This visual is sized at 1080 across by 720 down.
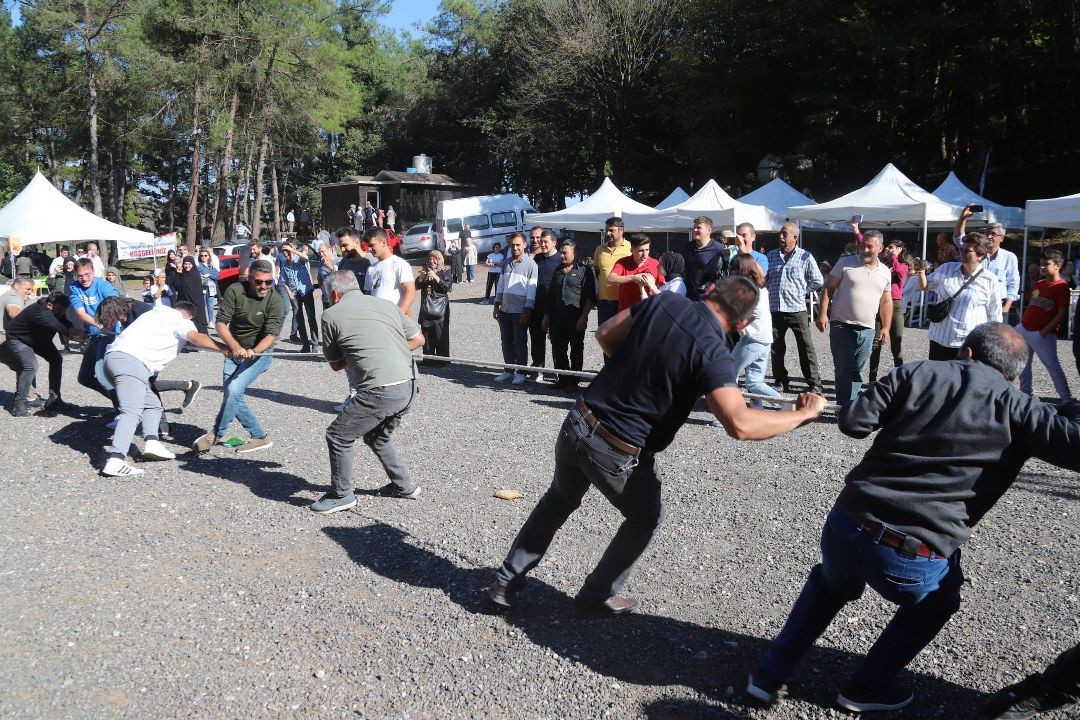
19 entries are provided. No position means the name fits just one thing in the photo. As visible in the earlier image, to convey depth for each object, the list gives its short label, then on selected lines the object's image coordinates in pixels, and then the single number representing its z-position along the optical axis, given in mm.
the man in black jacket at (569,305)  9422
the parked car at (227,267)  14445
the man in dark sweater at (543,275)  9695
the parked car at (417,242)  31984
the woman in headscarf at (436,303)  10398
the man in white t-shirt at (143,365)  6656
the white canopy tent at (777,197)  20656
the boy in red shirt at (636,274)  7738
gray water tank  46125
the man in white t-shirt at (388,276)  8188
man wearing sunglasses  6965
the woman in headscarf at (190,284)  13445
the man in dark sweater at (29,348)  8938
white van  32344
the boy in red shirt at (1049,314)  7668
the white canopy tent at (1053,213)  12898
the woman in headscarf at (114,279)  12774
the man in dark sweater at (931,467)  2814
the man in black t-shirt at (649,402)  3316
